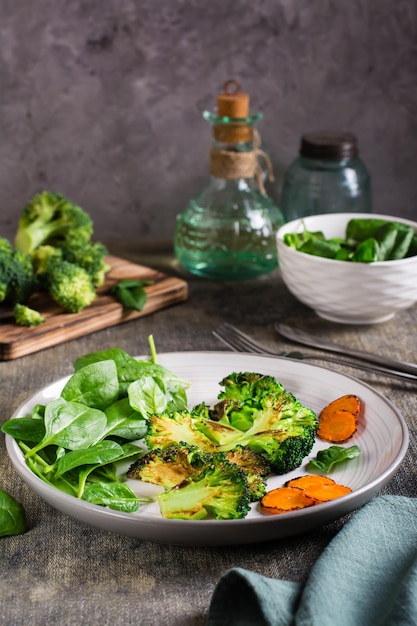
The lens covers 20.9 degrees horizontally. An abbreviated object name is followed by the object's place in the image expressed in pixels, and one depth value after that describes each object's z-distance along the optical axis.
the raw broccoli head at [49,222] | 1.33
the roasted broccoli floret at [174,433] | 0.90
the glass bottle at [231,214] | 1.35
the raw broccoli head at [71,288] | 1.22
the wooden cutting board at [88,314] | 1.17
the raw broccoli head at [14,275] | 1.22
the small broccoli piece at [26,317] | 1.19
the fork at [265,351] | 1.10
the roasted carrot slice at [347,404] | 0.97
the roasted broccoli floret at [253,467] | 0.87
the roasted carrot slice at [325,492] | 0.85
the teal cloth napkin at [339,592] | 0.70
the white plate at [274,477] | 0.80
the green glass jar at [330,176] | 1.41
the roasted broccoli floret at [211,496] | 0.83
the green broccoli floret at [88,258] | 1.28
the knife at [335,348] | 1.10
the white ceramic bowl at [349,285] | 1.18
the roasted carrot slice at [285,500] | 0.85
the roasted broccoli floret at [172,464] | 0.87
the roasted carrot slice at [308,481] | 0.88
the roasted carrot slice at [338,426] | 0.96
